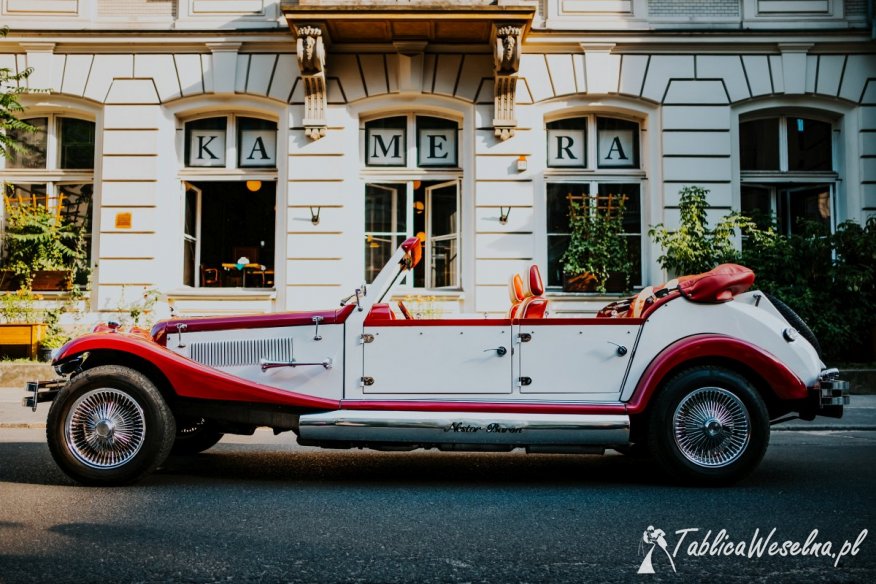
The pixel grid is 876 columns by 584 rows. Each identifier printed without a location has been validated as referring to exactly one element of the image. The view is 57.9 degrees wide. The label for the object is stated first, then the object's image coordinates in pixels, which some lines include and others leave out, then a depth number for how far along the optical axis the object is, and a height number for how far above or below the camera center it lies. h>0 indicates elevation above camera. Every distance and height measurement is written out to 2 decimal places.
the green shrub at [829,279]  11.80 +0.70
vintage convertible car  5.40 -0.41
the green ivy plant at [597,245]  13.34 +1.35
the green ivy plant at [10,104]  12.31 +3.49
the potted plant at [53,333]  12.61 -0.15
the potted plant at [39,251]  13.46 +1.25
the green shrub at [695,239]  12.58 +1.38
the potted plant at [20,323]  12.59 +0.02
